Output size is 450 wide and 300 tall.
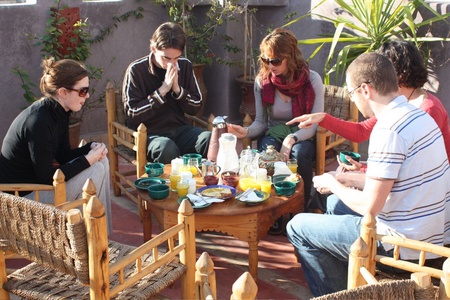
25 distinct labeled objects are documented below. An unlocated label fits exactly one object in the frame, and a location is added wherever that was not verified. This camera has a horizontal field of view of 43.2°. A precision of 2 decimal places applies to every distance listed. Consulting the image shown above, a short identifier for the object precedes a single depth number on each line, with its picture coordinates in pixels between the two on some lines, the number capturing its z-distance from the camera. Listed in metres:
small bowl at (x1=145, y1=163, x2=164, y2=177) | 3.47
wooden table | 2.99
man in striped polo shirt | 2.23
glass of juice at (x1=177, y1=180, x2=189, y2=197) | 3.14
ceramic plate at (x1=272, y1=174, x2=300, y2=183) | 3.34
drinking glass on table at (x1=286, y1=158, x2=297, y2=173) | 3.47
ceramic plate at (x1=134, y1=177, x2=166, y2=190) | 3.29
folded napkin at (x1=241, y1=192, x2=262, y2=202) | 3.04
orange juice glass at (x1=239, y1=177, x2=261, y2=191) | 3.21
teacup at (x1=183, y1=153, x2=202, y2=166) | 3.49
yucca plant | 4.90
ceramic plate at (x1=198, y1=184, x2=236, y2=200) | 3.17
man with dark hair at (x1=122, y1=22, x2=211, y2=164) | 3.99
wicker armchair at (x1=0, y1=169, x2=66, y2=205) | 2.69
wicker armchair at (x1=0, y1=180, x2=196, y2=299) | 2.00
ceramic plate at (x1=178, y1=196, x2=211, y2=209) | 2.96
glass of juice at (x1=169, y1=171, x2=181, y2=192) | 3.24
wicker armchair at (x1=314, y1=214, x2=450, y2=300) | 1.62
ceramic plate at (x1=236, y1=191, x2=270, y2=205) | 3.01
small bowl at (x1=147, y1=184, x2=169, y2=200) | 3.10
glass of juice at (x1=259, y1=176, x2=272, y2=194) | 3.18
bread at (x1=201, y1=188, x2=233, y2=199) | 3.11
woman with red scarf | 3.92
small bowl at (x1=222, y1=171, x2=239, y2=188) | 3.27
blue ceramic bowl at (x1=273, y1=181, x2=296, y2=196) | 3.14
